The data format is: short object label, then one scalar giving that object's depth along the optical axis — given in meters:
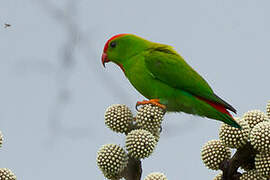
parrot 8.55
